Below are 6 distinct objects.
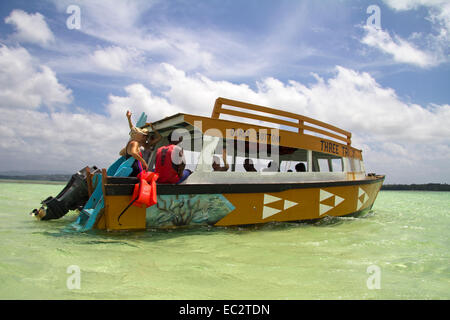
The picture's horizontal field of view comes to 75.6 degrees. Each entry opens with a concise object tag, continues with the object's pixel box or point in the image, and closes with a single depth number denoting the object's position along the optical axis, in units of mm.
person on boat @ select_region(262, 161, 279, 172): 7336
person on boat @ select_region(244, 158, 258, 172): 6703
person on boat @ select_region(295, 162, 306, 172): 6763
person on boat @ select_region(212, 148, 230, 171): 6016
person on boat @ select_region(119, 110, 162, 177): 4188
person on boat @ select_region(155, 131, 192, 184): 4090
